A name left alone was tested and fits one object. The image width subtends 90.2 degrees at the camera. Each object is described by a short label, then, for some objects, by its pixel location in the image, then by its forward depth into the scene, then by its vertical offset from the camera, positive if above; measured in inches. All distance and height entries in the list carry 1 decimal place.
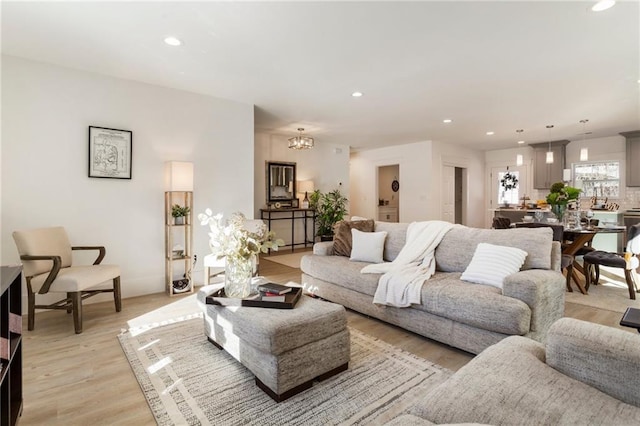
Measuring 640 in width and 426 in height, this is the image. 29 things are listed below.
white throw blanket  104.3 -20.7
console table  270.5 -4.2
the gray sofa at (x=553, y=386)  40.8 -25.4
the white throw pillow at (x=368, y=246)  136.4 -15.1
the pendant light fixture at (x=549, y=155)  238.0 +42.3
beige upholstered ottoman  70.9 -31.3
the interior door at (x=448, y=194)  313.3 +17.9
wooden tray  81.7 -23.7
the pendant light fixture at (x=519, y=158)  244.8 +41.4
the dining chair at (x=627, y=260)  143.3 -22.9
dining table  150.8 -12.5
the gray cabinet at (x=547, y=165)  297.4 +44.2
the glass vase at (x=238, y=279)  90.4 -19.1
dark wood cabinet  53.3 -24.0
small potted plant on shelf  155.6 -0.3
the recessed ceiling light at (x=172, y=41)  110.4 +60.2
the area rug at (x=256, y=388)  67.0 -42.2
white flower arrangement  87.4 -8.0
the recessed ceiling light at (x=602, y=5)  90.0 +59.1
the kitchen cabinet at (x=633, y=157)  257.5 +44.6
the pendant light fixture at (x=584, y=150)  219.1 +42.1
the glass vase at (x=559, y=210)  174.6 +0.8
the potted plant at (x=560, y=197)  169.5 +7.6
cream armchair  107.7 -21.3
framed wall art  140.4 +27.2
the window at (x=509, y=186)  340.2 +27.3
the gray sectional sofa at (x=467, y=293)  84.7 -24.8
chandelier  228.1 +50.1
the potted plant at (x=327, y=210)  291.1 +1.4
